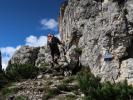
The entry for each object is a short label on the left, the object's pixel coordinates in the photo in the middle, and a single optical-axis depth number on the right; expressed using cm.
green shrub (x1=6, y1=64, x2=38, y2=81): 851
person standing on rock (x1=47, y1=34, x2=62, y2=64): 896
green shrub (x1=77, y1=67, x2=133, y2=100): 509
